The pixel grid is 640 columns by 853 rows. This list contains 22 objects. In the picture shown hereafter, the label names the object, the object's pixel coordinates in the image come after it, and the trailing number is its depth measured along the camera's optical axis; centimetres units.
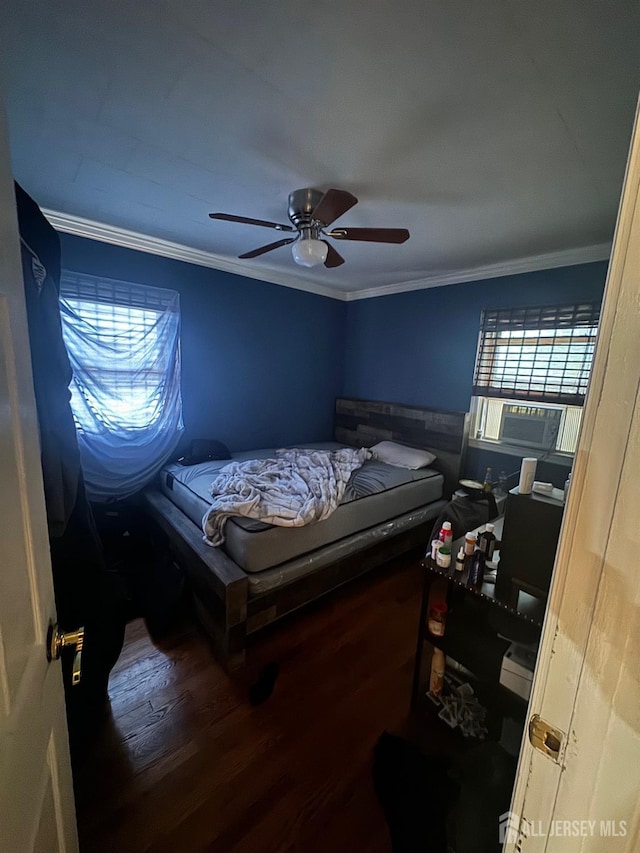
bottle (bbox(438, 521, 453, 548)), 149
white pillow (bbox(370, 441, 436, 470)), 321
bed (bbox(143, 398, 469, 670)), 178
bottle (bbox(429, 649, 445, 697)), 155
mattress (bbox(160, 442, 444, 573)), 186
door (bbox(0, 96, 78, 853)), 51
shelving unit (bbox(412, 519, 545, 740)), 120
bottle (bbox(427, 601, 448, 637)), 145
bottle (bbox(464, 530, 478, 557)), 142
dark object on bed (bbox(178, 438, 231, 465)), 298
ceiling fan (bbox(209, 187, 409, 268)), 176
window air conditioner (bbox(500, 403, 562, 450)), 276
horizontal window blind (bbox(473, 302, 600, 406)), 254
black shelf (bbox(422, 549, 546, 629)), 115
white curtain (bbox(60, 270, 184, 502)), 246
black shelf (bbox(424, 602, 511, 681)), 129
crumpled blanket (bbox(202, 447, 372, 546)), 195
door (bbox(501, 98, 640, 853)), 45
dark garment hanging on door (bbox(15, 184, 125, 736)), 100
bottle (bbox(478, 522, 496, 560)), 143
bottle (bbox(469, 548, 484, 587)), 130
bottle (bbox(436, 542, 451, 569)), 141
